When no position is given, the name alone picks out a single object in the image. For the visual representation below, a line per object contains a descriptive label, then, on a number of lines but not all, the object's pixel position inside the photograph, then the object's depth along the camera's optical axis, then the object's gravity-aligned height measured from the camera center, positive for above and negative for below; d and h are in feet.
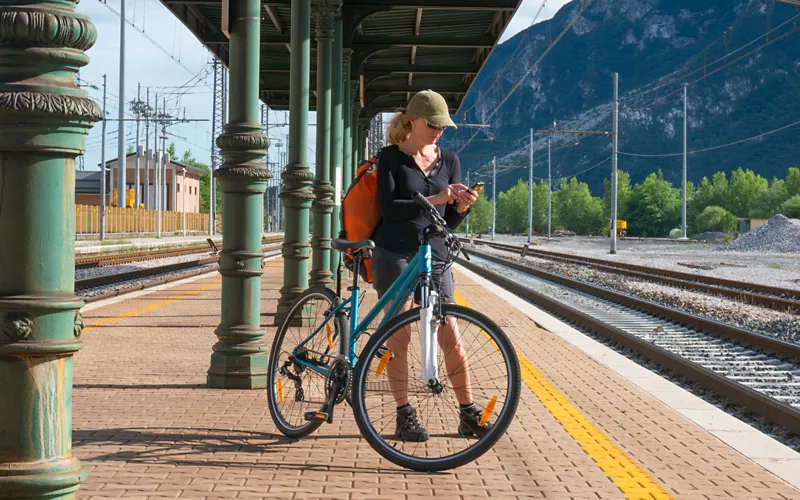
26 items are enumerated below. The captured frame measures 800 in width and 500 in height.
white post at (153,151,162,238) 199.39 +8.37
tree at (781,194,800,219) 320.91 +8.56
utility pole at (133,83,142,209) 273.75 +36.94
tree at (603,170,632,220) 550.03 +23.96
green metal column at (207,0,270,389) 24.26 +0.98
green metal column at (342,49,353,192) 80.19 +7.73
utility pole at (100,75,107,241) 156.56 +5.32
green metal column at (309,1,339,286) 47.16 +3.37
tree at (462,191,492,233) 543.27 +7.64
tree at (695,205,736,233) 415.03 +5.56
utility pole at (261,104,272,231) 406.31 +3.53
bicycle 15.76 -2.39
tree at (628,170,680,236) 481.46 +10.67
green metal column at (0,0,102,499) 9.81 -0.10
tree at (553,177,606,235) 566.77 +11.56
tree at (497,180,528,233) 611.47 +12.83
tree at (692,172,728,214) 495.00 +19.34
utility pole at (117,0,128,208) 179.63 +17.51
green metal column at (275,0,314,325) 39.83 +1.88
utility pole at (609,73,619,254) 161.24 +6.98
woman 16.83 +0.46
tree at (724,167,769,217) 489.26 +20.58
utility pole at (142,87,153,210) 227.81 +20.60
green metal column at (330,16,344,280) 60.34 +7.60
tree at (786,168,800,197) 425.61 +22.14
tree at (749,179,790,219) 431.84 +14.11
